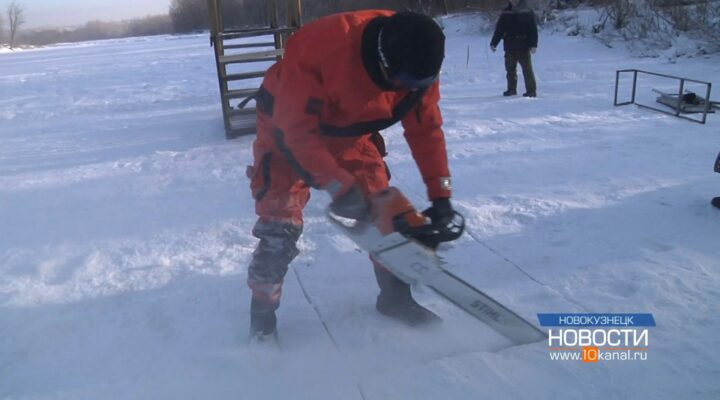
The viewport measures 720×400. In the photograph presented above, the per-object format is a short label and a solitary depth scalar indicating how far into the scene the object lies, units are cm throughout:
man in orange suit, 210
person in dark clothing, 883
